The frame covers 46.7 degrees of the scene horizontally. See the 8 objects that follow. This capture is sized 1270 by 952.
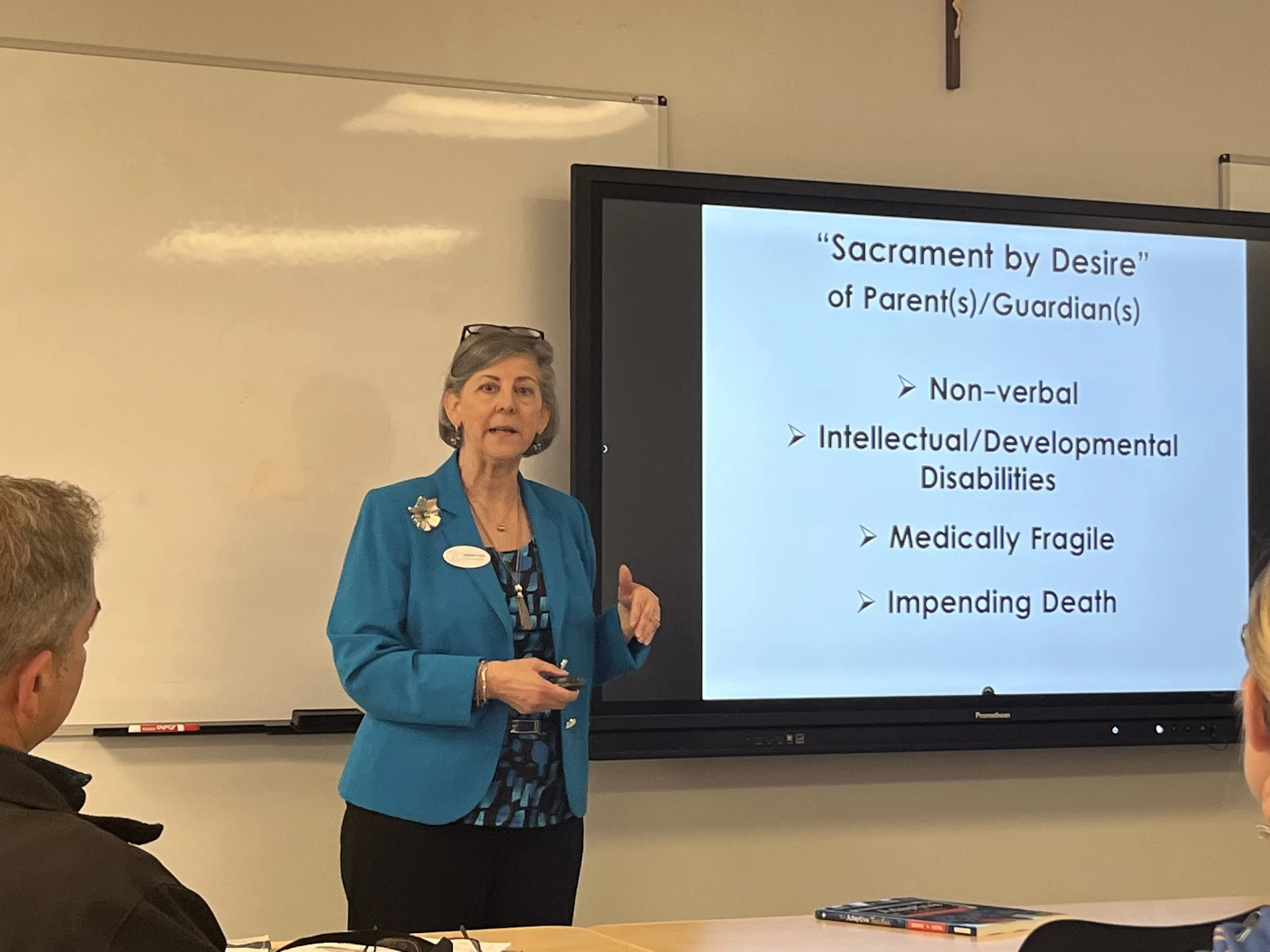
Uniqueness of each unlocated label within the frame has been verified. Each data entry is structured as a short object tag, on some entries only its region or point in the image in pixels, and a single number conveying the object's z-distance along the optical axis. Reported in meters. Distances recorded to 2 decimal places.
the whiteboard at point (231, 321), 3.27
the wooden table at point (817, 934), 2.00
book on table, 2.09
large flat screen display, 3.55
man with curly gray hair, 1.25
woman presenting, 2.64
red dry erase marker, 3.24
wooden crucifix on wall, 3.91
